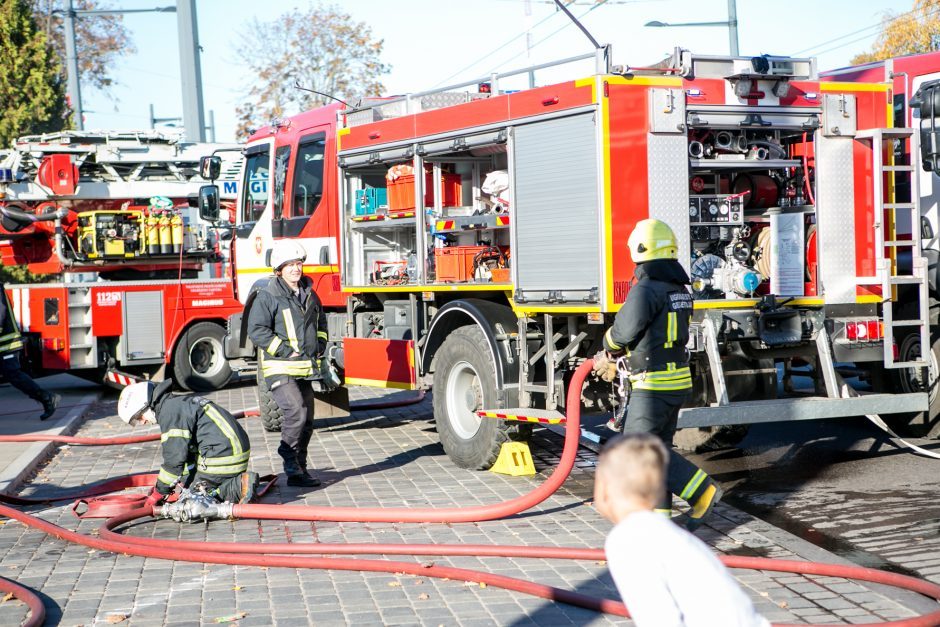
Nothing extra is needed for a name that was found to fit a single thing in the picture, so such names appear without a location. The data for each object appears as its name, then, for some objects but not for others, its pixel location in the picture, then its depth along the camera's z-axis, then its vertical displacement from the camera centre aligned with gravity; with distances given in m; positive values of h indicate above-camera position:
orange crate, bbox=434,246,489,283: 9.41 -0.10
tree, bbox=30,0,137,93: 46.12 +8.80
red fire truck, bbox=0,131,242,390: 15.21 +0.13
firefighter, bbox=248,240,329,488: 8.58 -0.69
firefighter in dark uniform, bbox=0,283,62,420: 12.59 -1.04
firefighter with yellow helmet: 6.30 -0.51
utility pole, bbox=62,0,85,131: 26.33 +4.85
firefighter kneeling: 7.30 -1.18
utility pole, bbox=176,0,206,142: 19.00 +3.30
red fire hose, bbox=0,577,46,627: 5.19 -1.60
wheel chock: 8.84 -1.63
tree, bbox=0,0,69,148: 27.80 +4.70
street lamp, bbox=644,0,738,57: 22.67 +4.28
